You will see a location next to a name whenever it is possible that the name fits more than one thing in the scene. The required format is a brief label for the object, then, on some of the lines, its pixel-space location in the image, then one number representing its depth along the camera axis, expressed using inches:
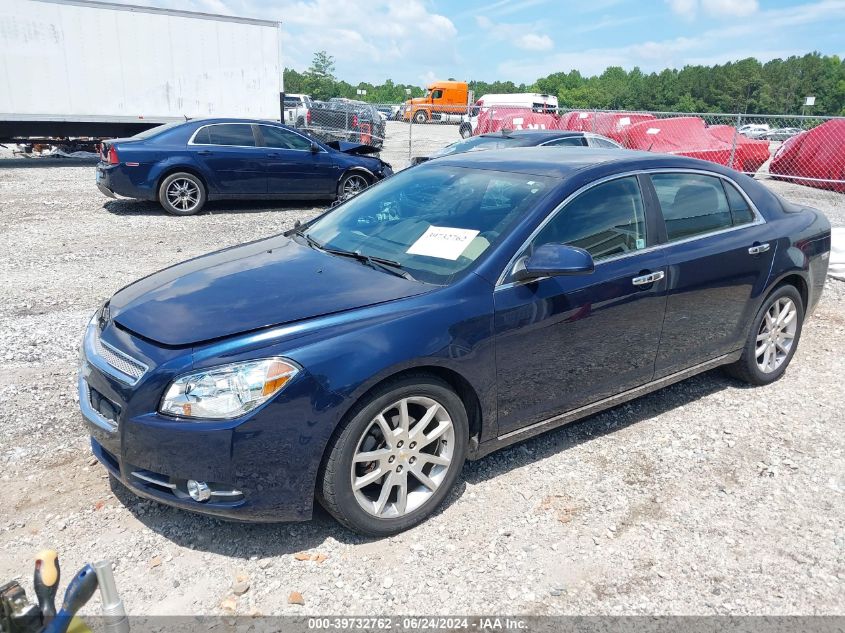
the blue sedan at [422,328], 104.3
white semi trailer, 612.7
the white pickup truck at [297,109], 989.4
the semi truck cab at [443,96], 2016.6
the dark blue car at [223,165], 398.9
